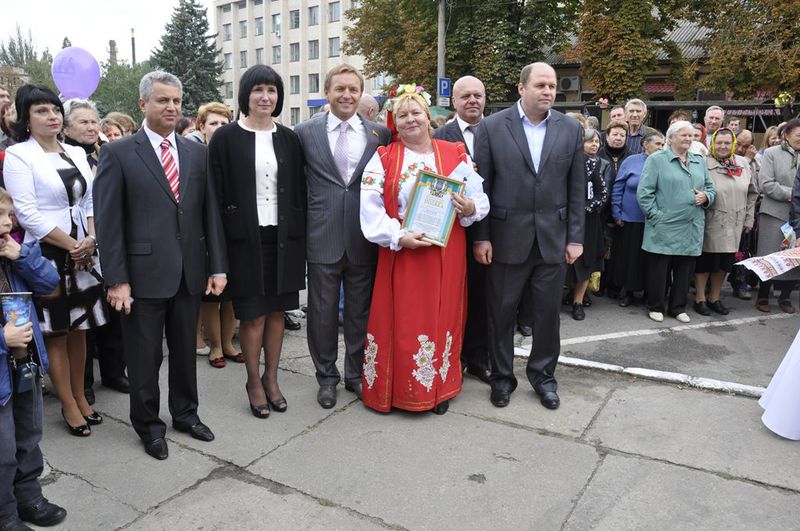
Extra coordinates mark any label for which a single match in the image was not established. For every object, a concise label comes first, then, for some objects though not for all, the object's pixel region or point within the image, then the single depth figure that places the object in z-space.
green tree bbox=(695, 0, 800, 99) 17.84
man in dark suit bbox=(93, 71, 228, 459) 3.34
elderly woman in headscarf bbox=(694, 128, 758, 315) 6.48
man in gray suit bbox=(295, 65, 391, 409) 4.07
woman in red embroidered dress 3.86
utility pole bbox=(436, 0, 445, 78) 20.14
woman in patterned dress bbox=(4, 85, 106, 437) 3.60
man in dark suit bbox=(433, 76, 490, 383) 4.70
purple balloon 7.79
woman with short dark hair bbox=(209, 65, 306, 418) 3.78
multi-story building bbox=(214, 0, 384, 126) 51.16
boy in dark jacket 2.71
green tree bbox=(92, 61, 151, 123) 45.97
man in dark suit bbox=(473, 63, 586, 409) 4.05
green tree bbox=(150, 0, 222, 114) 42.00
